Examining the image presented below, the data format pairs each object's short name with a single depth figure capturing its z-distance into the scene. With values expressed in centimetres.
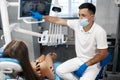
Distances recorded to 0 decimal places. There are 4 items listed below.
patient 125
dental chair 131
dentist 217
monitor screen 216
